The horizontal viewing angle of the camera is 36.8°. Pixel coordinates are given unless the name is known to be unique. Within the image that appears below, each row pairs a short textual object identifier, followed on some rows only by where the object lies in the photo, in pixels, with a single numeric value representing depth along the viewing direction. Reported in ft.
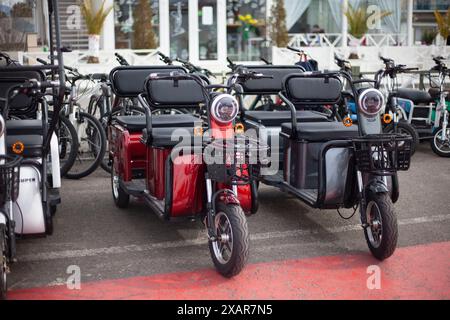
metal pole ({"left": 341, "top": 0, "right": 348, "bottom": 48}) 63.00
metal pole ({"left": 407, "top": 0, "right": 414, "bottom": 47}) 67.97
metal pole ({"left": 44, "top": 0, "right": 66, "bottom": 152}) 13.69
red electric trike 14.55
